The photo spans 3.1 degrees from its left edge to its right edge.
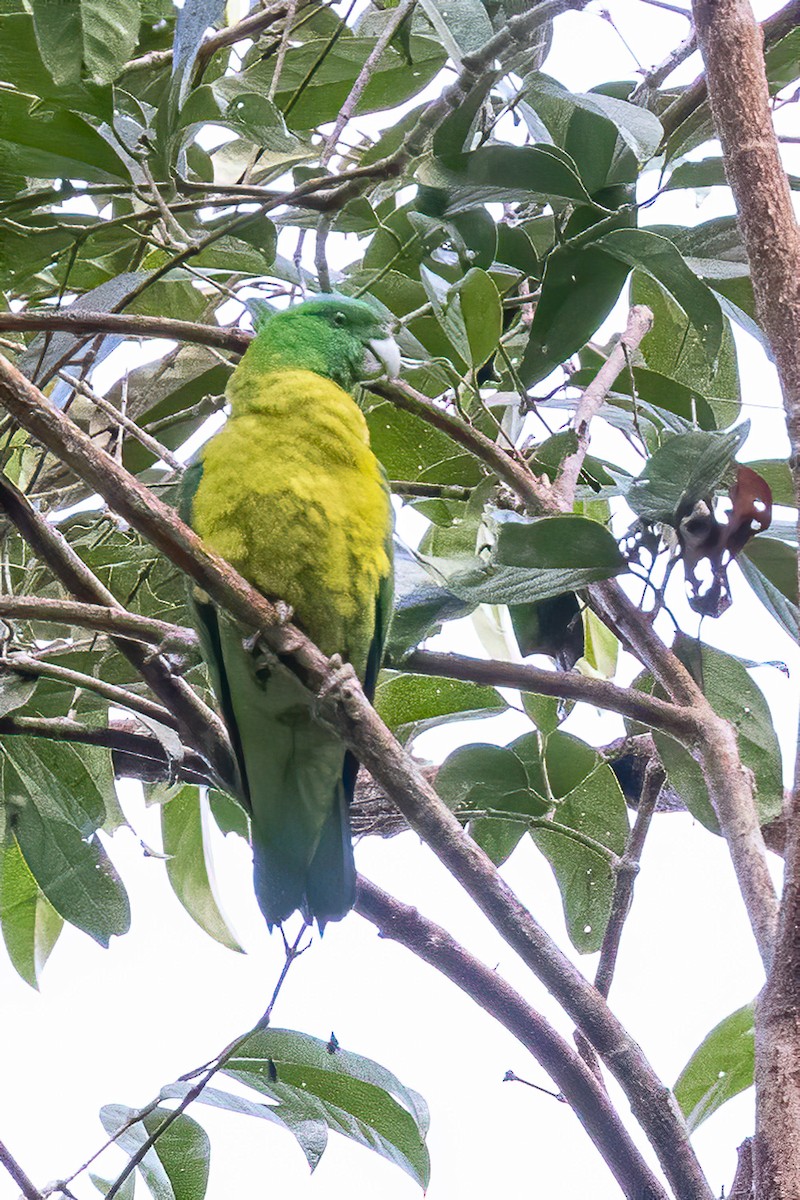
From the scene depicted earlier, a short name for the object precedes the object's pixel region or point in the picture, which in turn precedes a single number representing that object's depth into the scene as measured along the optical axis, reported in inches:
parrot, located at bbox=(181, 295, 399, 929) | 257.4
